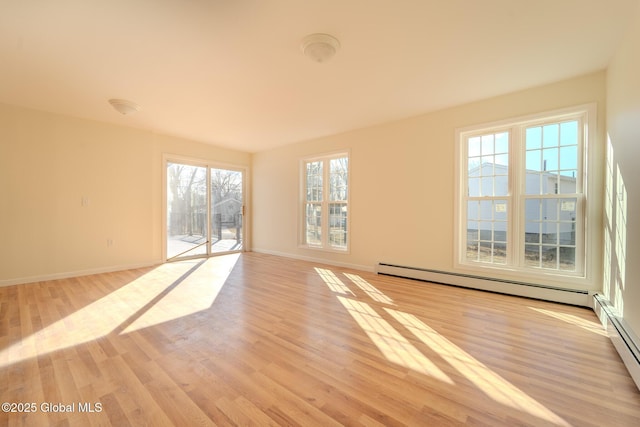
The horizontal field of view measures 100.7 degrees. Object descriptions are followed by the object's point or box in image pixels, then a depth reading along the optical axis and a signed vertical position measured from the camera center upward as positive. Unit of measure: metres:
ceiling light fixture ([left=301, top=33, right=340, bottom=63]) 2.32 +1.50
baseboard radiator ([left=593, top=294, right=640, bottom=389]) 1.70 -0.92
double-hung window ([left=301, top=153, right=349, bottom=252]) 5.28 +0.23
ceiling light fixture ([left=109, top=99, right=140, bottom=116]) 3.61 +1.48
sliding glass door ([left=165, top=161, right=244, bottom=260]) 5.55 +0.05
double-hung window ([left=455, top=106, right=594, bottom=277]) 3.13 +0.25
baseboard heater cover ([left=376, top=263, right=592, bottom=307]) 3.02 -0.94
